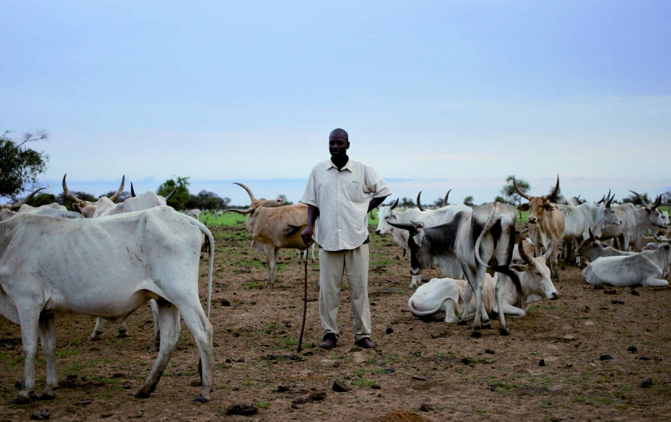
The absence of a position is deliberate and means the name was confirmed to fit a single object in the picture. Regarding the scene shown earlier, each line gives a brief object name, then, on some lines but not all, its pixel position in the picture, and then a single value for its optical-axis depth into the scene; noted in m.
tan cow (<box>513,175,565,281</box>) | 14.57
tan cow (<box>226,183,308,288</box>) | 13.37
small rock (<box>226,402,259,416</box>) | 4.99
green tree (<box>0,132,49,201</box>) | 20.33
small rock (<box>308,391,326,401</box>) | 5.45
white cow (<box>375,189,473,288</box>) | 14.91
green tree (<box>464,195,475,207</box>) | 68.45
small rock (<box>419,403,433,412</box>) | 5.10
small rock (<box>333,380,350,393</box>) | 5.70
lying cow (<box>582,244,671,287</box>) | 12.62
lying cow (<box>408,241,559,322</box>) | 9.27
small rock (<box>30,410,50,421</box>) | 4.88
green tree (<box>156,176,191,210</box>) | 42.67
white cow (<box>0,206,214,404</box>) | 5.29
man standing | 7.39
